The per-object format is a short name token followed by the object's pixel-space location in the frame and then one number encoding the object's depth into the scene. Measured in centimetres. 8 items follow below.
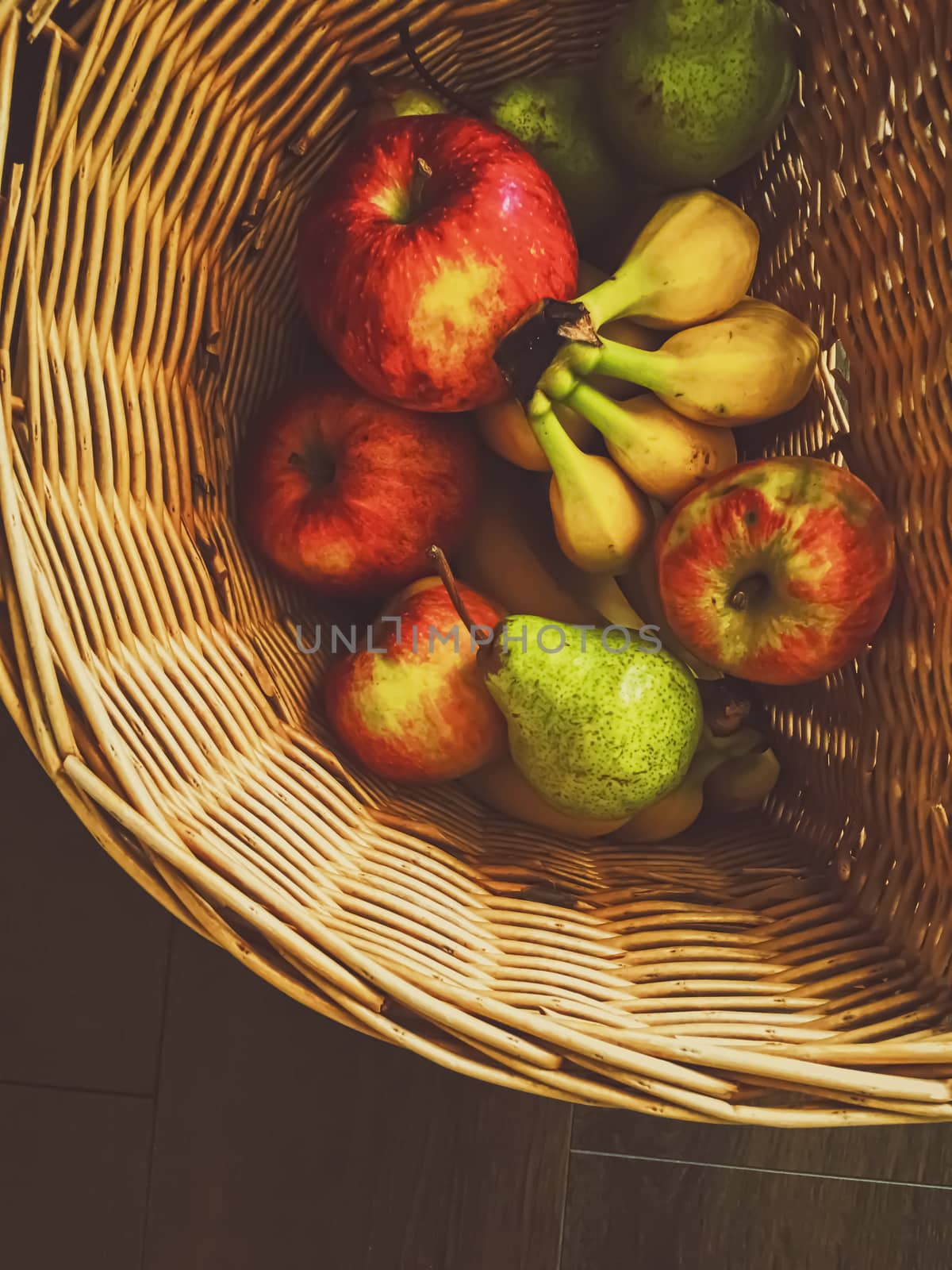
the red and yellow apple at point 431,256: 54
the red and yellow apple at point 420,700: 59
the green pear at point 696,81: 57
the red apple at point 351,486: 62
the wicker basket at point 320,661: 42
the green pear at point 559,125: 64
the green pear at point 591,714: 55
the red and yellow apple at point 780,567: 54
